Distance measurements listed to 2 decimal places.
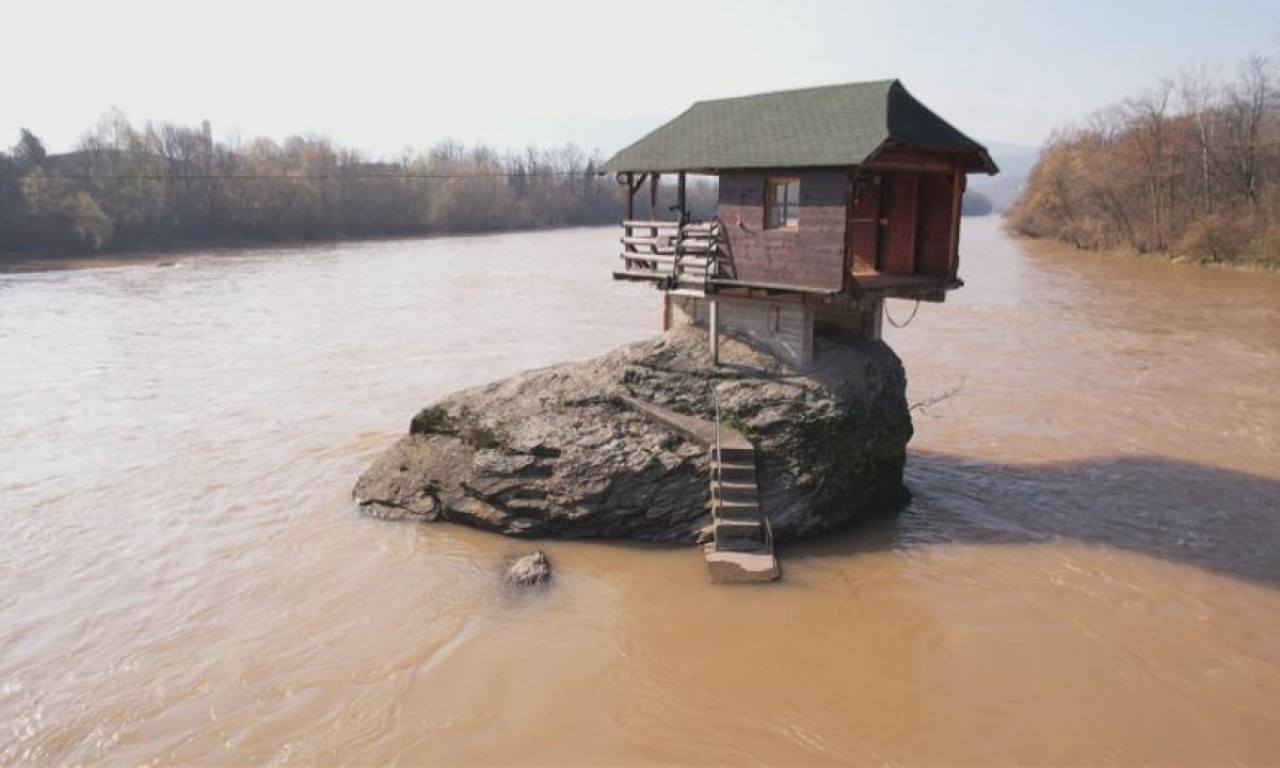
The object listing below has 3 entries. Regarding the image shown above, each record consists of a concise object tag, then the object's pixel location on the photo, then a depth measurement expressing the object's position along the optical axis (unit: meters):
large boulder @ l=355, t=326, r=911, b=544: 14.16
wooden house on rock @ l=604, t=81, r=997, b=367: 14.12
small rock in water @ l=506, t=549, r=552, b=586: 13.17
